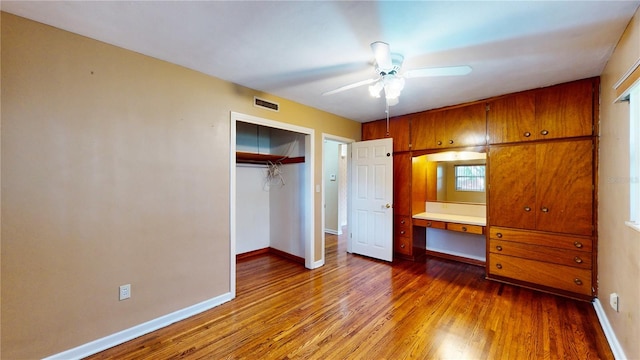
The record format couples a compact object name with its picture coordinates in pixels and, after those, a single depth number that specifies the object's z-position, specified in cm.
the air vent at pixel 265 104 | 301
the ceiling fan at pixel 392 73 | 184
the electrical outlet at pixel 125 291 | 209
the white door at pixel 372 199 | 405
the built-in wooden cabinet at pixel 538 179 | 267
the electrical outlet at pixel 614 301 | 193
